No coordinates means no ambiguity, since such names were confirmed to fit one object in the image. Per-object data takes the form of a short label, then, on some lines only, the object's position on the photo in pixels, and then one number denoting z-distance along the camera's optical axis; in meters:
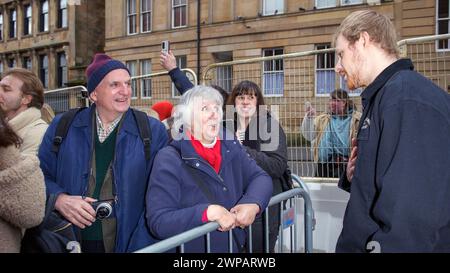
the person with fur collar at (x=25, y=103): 2.89
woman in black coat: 3.08
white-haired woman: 2.08
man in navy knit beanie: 2.36
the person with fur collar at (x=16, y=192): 1.70
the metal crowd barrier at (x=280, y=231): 1.77
